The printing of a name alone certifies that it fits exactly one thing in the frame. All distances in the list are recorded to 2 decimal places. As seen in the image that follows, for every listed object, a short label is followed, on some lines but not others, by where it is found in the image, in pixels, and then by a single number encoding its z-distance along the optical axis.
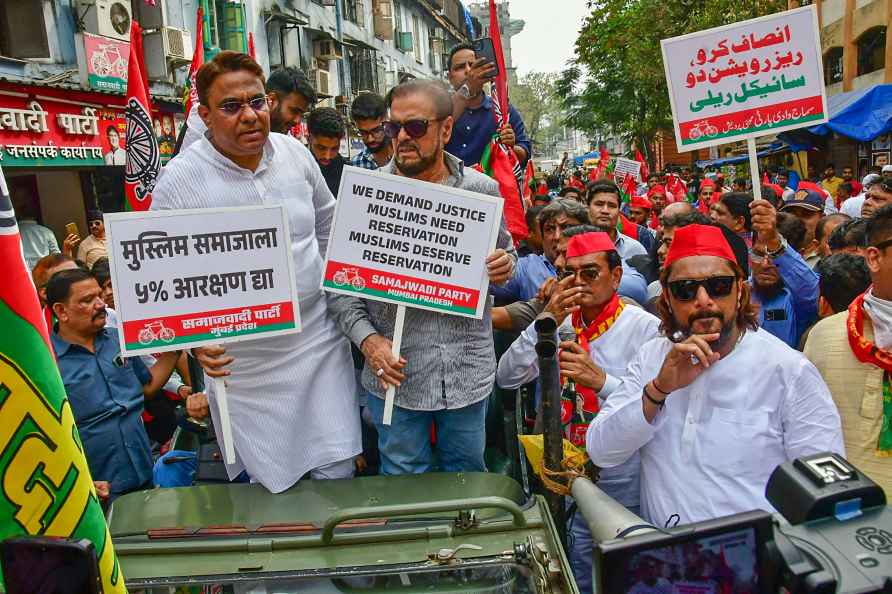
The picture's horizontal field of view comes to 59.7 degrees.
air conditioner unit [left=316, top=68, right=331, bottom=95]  23.62
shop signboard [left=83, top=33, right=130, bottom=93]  13.10
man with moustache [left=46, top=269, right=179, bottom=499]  3.73
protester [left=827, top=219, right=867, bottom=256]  4.20
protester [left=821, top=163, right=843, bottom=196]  15.61
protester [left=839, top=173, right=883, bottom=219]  10.16
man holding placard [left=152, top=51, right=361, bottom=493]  3.17
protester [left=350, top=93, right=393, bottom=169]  5.12
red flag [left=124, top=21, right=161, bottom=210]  6.21
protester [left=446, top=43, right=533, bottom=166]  5.61
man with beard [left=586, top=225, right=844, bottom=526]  2.39
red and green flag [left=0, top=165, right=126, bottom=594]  1.42
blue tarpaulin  16.44
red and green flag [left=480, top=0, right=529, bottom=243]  5.31
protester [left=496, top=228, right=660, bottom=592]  3.07
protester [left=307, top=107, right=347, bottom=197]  4.78
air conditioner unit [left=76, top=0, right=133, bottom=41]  13.05
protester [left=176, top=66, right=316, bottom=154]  4.97
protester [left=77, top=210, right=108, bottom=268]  8.94
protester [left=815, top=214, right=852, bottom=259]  5.82
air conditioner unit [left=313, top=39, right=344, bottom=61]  24.38
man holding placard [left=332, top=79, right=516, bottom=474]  3.19
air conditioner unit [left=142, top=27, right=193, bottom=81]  15.06
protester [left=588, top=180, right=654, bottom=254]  5.73
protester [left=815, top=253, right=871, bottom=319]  3.62
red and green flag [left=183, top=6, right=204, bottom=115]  5.78
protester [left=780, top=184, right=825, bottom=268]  5.62
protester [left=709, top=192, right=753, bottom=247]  5.05
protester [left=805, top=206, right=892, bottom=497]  2.67
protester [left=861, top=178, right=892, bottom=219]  6.89
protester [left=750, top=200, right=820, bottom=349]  4.29
